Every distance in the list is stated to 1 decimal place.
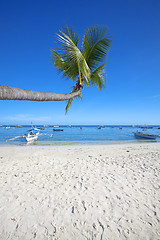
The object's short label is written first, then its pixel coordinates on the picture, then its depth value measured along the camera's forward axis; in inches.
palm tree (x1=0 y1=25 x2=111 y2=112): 111.6
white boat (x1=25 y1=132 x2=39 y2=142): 837.8
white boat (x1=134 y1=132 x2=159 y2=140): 1009.7
